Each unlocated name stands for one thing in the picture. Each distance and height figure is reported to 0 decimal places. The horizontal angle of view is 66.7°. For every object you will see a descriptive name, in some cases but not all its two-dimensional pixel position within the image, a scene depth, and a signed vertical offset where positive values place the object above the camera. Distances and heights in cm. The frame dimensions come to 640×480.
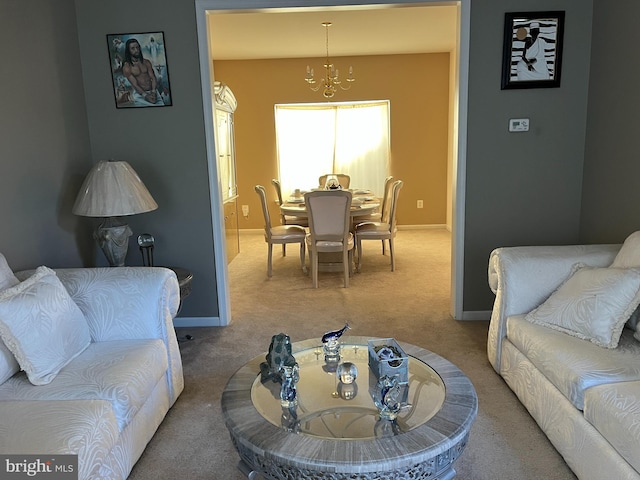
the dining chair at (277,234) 481 -85
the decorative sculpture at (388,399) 158 -81
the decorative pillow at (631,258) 213 -54
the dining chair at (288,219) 530 -81
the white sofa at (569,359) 163 -87
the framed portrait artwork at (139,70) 325 +54
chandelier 615 +84
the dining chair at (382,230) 488 -85
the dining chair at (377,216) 555 -80
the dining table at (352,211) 478 -62
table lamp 283 -28
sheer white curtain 708 +5
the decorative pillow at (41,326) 184 -67
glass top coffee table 137 -87
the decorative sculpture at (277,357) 186 -79
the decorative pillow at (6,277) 206 -52
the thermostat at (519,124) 329 +11
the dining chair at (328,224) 420 -69
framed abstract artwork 316 +59
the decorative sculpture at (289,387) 169 -82
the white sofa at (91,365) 158 -86
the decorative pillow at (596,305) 204 -72
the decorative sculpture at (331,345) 200 -81
